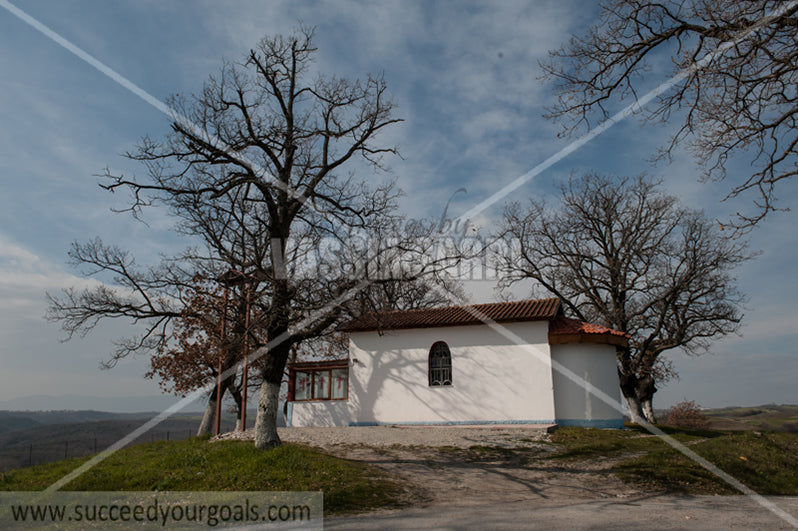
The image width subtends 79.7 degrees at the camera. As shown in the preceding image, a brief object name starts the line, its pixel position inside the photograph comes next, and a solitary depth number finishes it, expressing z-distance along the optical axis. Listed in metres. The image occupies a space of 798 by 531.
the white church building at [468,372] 18.80
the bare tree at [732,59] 6.74
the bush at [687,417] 37.66
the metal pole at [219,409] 17.65
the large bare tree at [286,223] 12.41
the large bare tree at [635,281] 24.42
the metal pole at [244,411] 18.25
